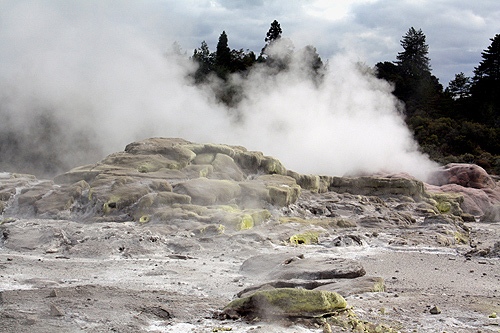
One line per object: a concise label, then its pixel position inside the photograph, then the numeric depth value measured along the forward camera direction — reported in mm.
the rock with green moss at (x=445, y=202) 11059
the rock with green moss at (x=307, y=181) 9992
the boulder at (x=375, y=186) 10844
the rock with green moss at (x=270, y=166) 9781
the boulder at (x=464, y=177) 14312
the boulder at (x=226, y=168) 8805
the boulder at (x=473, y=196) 12220
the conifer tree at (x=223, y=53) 29969
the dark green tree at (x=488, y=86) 28734
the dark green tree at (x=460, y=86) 34281
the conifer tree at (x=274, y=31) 31359
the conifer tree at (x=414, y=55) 32812
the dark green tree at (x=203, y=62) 22741
